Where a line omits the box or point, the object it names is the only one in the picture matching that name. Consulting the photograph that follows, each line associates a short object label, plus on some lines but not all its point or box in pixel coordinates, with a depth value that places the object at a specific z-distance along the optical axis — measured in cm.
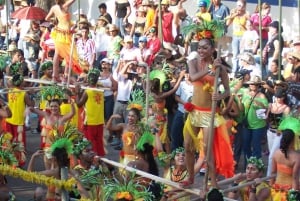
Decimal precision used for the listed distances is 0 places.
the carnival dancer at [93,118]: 1656
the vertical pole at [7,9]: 2210
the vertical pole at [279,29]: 1661
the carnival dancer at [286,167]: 1156
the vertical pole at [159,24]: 1930
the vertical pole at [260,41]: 1764
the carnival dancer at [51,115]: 1474
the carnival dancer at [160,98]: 1593
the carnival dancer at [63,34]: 1728
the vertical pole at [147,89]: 1384
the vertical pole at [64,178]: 930
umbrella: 2367
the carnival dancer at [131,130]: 1336
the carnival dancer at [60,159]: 1076
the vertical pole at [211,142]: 1024
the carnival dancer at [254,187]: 1179
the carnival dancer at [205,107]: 1084
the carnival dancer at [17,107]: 1634
